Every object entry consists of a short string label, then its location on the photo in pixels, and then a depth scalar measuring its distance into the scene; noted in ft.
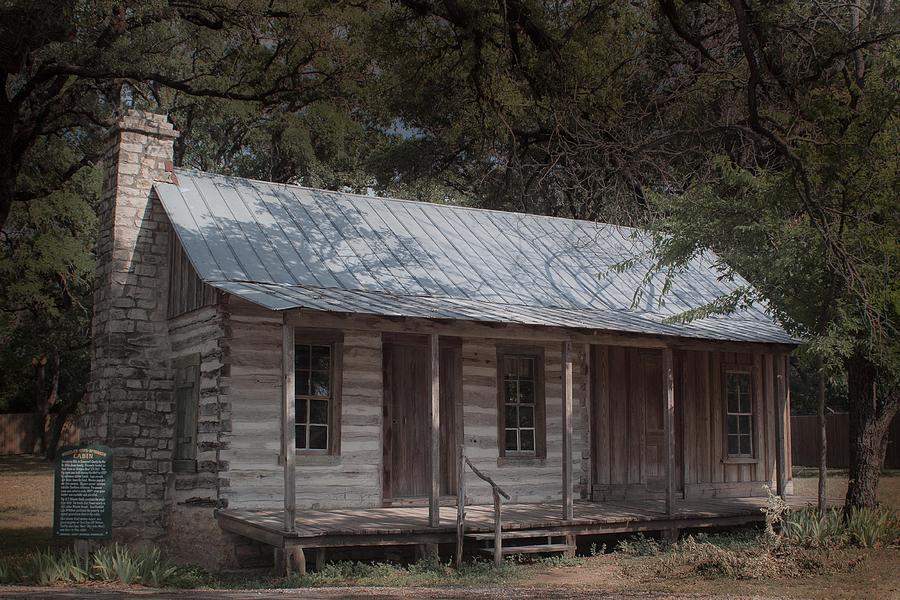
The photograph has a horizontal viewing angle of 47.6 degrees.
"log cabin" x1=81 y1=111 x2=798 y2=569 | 44.16
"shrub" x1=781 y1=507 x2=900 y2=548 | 43.42
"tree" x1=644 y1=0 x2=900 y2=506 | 40.14
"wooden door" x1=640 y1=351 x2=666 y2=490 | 57.11
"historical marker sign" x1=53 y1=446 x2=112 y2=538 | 43.27
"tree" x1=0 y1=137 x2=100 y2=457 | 73.26
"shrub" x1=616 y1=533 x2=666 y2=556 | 45.24
